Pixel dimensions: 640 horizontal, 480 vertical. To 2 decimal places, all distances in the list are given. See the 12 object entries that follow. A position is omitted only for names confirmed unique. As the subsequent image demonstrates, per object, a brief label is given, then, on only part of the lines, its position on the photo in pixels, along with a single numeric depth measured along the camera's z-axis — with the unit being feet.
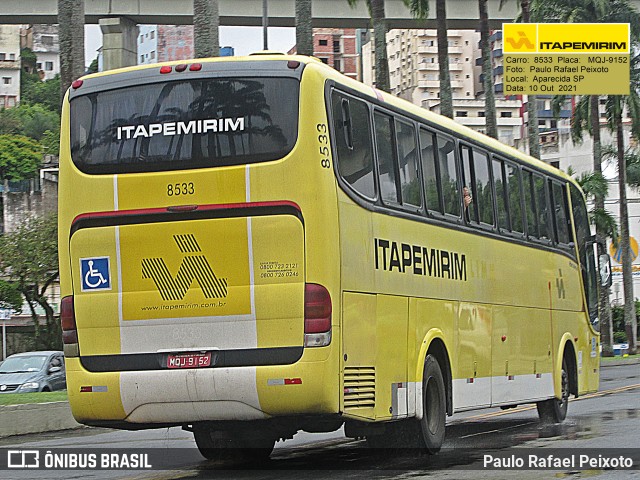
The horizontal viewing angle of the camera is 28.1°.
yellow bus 37.24
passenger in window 50.62
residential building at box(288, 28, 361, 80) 643.45
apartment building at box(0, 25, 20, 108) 609.42
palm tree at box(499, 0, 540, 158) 153.48
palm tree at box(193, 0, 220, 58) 79.30
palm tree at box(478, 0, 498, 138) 144.36
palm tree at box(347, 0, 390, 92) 118.73
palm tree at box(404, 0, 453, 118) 130.72
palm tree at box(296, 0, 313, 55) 101.81
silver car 98.02
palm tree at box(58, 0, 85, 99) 82.82
